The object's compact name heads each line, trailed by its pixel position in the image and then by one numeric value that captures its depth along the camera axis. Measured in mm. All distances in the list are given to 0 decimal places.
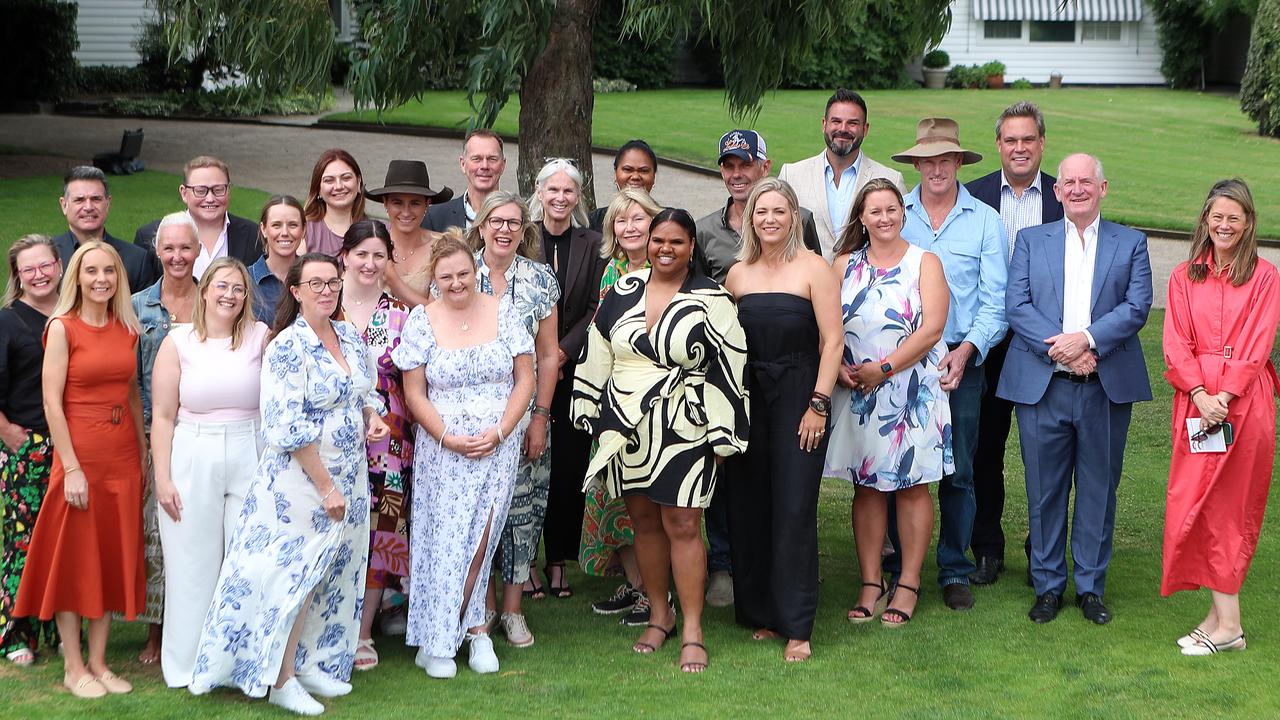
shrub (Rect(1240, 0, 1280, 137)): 27406
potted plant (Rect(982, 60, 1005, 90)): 38406
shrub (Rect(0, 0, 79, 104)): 26812
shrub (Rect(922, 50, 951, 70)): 38312
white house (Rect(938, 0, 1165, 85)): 39500
